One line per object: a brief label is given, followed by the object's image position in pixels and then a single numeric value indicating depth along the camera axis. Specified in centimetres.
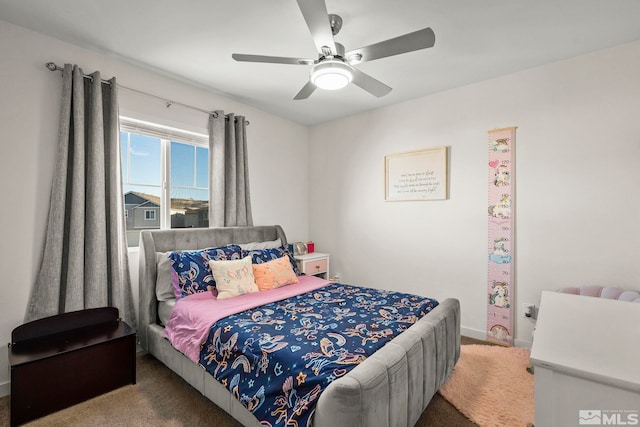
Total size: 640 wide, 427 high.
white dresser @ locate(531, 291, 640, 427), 73
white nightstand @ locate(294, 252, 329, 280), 376
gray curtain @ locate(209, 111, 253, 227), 324
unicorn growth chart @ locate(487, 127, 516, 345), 282
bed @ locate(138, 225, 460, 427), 122
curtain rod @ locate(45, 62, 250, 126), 222
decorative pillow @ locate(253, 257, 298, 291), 269
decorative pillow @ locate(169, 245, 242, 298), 242
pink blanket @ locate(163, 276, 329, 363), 196
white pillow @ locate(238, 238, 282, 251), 317
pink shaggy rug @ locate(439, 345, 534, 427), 188
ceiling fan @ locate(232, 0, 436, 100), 155
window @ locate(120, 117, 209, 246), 280
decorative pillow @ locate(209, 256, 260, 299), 243
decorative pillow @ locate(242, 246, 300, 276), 292
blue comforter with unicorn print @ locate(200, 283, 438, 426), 137
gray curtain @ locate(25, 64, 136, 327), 218
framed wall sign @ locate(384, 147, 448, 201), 325
